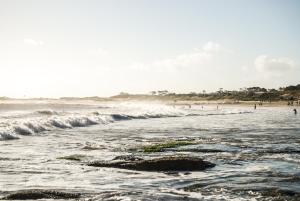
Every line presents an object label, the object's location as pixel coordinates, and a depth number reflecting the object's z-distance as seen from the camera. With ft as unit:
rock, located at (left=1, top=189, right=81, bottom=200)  40.04
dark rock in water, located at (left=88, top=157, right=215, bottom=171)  55.36
